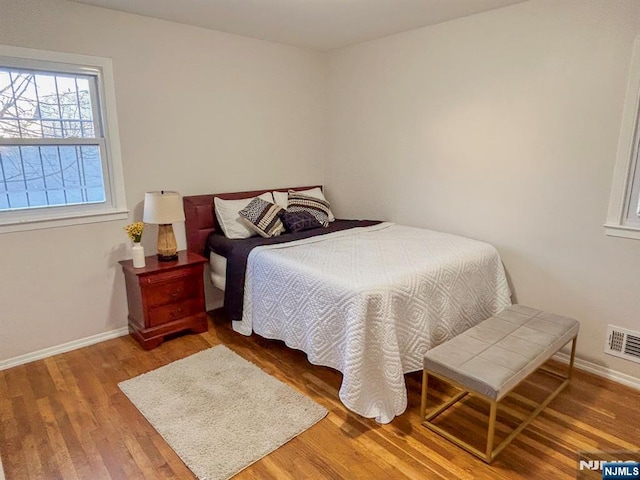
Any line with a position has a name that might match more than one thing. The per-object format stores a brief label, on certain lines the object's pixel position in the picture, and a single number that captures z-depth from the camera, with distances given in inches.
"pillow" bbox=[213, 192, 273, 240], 124.5
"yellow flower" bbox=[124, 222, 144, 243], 108.8
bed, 77.0
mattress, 120.9
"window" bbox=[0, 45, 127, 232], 98.3
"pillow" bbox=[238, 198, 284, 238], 123.6
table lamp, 109.7
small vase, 109.3
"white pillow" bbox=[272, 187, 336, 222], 140.2
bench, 69.1
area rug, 72.3
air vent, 92.2
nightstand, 109.5
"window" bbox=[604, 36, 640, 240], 86.1
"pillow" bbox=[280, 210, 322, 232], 129.9
